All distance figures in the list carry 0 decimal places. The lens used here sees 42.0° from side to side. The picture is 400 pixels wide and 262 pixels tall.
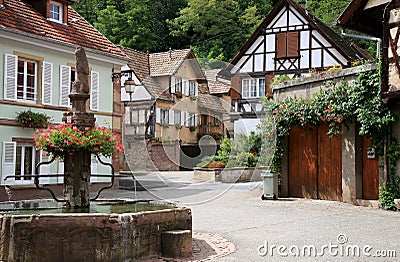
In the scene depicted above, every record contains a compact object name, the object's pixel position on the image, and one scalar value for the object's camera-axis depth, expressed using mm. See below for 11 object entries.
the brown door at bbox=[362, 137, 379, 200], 13734
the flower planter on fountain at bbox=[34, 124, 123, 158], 8227
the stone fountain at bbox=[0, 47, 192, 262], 7074
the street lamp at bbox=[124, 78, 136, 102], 18392
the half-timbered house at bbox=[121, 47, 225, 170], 35812
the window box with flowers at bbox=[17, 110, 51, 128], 16938
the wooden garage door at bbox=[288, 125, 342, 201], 14734
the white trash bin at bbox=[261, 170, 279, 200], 15500
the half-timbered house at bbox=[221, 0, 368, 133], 27906
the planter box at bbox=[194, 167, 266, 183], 23906
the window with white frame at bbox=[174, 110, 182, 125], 39512
